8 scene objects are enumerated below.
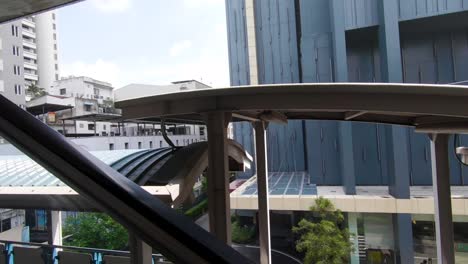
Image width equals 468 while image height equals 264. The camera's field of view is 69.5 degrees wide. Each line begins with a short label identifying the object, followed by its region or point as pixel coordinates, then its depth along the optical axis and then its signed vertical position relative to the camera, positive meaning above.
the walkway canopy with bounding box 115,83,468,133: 2.43 +0.24
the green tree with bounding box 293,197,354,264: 9.45 -3.30
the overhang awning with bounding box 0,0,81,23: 1.24 +0.53
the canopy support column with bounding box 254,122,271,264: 4.49 -0.97
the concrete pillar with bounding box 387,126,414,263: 11.88 -2.18
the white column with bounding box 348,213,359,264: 12.16 -3.66
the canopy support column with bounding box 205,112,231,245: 3.20 -0.48
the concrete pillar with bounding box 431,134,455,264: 3.79 -0.87
